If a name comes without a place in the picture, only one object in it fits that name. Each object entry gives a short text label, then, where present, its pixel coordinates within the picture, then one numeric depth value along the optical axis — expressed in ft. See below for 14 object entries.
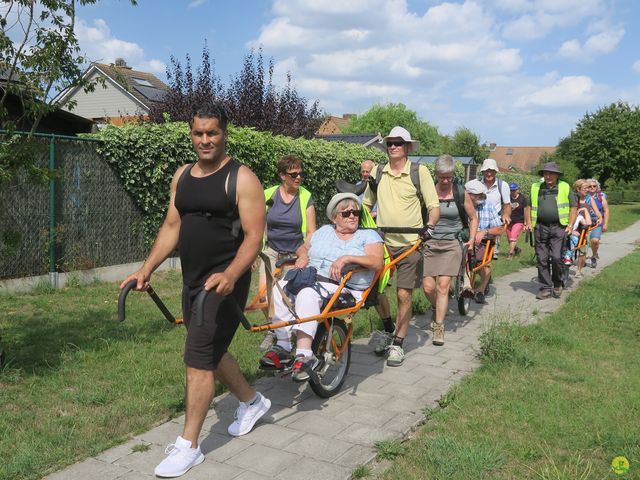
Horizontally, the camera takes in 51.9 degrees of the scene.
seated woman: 15.81
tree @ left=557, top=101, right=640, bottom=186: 163.43
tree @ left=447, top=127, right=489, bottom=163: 243.81
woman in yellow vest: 20.93
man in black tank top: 12.51
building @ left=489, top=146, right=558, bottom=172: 383.45
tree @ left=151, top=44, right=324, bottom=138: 60.44
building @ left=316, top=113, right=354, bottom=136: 264.72
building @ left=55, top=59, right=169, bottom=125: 112.37
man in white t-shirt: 33.60
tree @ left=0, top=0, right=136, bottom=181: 17.07
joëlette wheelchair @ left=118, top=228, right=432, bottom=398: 15.79
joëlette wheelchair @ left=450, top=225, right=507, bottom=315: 27.84
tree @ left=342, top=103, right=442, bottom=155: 263.96
